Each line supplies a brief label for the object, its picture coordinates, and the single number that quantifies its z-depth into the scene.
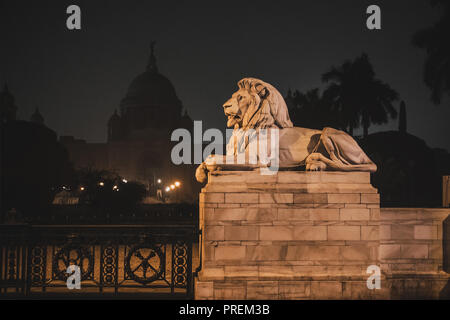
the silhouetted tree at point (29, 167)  30.80
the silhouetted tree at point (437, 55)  24.61
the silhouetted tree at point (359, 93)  36.72
